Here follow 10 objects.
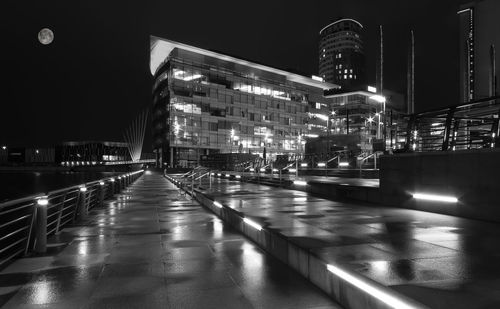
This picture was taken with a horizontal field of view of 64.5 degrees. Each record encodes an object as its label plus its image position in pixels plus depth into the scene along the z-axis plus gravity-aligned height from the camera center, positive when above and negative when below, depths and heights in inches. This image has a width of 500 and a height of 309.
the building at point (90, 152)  7062.0 +192.8
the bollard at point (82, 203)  528.7 -54.7
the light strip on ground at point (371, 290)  134.5 -50.5
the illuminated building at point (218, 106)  3346.5 +534.4
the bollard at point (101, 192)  738.0 -57.8
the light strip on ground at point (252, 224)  334.6 -55.6
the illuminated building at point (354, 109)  5027.1 +680.7
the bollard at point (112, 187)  939.4 -60.5
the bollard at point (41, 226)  311.4 -50.4
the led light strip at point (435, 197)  392.2 -38.9
